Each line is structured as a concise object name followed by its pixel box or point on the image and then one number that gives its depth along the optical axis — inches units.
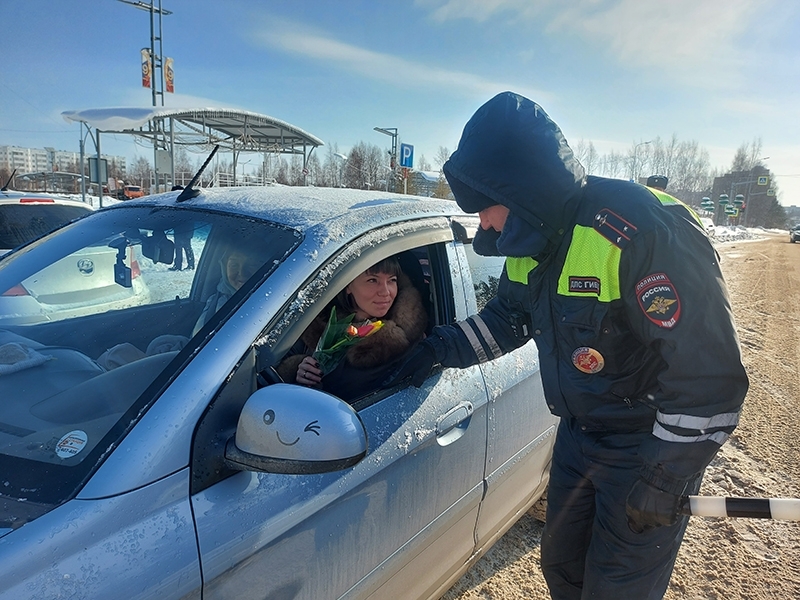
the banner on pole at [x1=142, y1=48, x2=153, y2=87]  727.7
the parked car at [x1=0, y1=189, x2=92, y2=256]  188.7
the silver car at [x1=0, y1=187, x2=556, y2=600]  40.2
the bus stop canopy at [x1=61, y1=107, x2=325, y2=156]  496.3
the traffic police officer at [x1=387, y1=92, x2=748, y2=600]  54.2
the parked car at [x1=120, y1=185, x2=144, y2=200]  1282.6
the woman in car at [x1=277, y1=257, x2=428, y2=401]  70.6
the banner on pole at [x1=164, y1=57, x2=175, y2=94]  742.5
